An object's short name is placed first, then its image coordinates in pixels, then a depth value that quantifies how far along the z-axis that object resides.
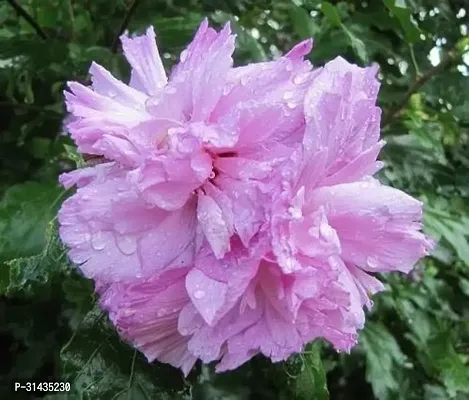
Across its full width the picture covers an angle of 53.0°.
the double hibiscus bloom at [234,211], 0.12
